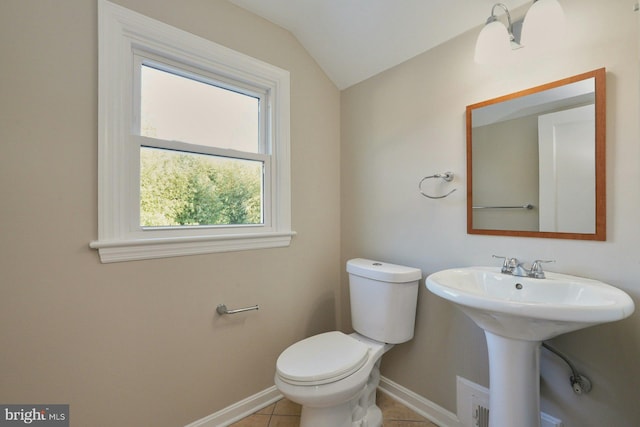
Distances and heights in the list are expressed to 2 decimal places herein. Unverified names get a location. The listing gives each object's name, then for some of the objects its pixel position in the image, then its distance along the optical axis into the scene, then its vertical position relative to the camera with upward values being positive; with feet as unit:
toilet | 3.64 -2.16
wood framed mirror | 3.36 +0.71
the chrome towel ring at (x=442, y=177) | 4.60 +0.61
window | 3.72 +1.14
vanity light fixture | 3.30 +2.36
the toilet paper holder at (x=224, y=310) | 4.63 -1.66
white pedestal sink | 2.47 -1.04
